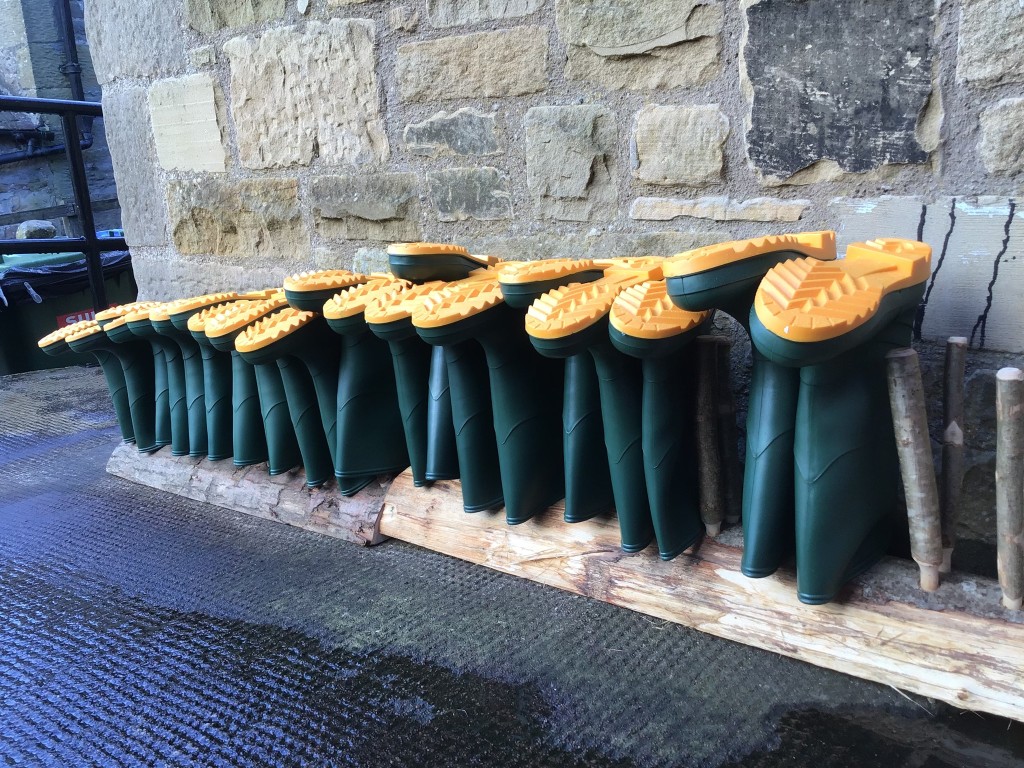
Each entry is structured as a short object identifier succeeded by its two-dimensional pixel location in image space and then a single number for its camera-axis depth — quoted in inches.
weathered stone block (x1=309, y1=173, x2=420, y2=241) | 57.9
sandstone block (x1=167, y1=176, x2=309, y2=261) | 65.4
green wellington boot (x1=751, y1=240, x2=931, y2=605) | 27.0
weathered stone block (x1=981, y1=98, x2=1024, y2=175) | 34.7
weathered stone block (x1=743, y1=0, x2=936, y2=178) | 36.6
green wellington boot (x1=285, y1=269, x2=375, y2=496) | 46.6
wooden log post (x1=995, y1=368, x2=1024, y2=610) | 29.0
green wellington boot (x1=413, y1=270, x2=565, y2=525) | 37.4
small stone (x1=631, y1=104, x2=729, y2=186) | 43.4
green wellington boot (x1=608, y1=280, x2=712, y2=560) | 31.8
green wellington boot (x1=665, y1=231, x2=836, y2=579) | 29.5
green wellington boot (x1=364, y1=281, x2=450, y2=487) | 40.6
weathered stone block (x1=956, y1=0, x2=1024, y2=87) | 33.9
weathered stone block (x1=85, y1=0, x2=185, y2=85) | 68.1
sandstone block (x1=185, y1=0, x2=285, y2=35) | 61.0
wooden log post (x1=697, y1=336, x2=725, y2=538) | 36.2
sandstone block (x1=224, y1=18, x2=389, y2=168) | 57.5
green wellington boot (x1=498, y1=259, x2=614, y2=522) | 37.2
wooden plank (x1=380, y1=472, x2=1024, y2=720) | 29.6
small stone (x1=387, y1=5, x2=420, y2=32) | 53.9
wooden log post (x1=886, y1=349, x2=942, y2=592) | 30.2
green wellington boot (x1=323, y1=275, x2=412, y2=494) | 46.6
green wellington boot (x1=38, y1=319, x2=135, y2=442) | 61.6
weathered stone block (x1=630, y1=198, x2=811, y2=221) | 42.1
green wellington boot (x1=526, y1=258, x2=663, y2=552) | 33.2
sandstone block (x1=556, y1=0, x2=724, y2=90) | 42.6
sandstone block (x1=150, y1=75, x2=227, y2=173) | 67.4
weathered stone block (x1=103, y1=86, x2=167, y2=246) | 74.1
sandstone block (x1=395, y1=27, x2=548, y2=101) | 49.1
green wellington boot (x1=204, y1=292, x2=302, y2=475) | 48.8
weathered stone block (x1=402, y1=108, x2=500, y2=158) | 52.6
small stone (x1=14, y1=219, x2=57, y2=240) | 147.9
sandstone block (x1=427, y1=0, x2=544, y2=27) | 48.7
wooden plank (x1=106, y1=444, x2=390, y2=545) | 49.8
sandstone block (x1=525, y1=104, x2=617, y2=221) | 47.6
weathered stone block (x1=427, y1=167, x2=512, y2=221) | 53.2
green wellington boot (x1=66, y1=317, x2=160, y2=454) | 60.4
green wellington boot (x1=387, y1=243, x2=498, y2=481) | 43.0
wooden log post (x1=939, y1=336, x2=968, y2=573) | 32.4
